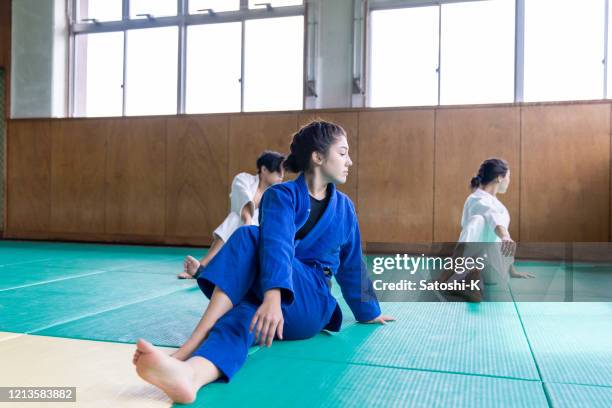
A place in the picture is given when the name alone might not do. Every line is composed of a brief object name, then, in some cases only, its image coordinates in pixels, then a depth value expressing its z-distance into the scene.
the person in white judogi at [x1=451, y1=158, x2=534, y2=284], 3.70
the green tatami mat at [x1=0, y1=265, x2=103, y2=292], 3.75
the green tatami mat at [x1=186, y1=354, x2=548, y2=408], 1.55
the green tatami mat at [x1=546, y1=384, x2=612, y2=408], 1.55
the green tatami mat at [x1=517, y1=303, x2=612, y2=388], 1.84
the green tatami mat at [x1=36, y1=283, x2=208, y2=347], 2.30
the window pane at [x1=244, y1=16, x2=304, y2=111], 7.22
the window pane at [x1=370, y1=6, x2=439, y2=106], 6.80
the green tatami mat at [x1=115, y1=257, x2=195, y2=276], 4.56
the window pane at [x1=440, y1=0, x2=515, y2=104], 6.53
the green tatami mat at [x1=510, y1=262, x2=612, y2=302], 3.50
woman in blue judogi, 1.62
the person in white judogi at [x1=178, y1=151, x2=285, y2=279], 4.22
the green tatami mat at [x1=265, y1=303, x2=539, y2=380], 1.94
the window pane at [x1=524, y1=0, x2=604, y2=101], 6.25
